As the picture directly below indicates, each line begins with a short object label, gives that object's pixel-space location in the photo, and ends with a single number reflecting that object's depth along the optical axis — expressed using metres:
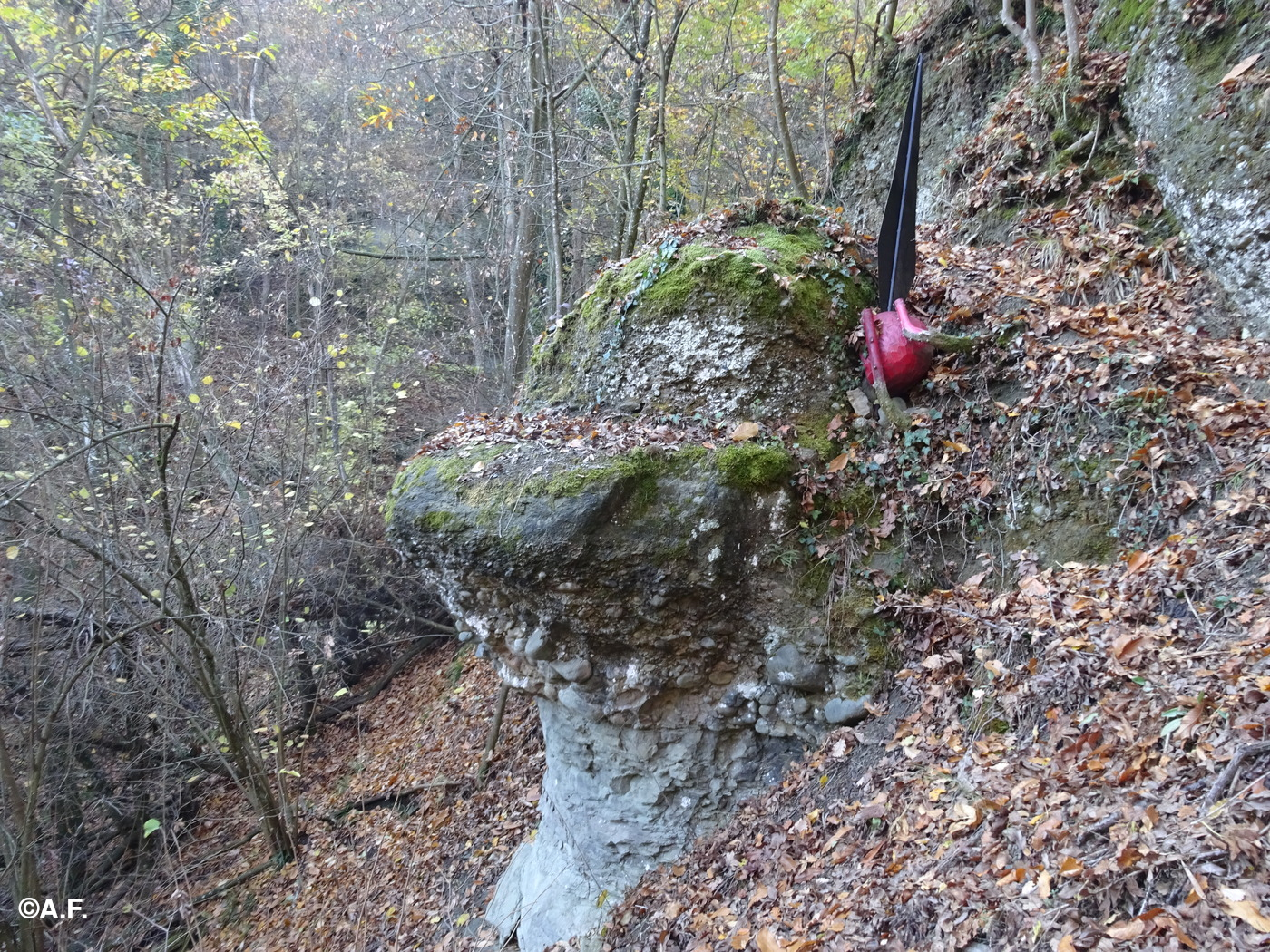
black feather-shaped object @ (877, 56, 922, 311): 4.78
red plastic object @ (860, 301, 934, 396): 4.75
